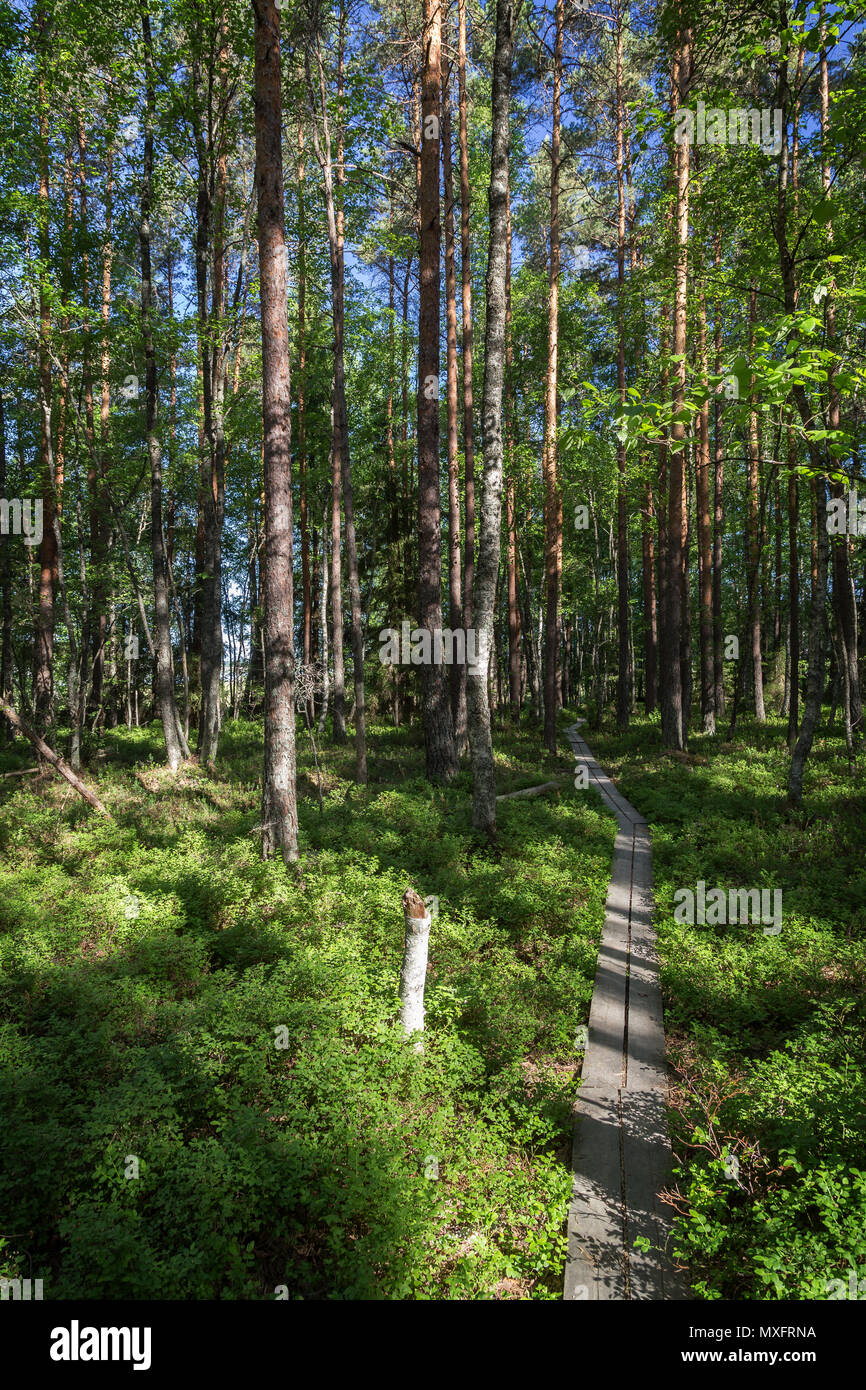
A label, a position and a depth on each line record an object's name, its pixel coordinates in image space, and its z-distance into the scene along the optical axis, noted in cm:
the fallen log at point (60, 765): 946
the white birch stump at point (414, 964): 477
